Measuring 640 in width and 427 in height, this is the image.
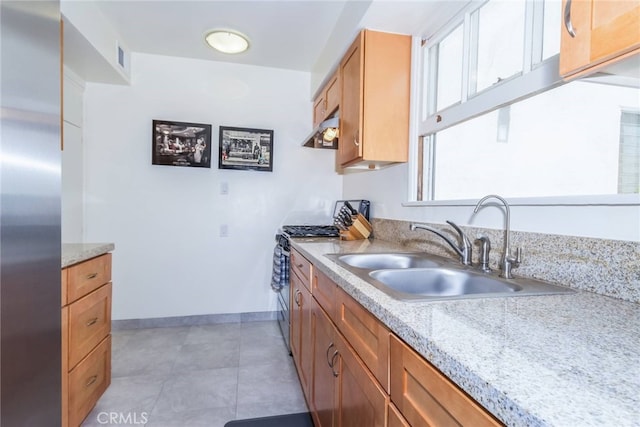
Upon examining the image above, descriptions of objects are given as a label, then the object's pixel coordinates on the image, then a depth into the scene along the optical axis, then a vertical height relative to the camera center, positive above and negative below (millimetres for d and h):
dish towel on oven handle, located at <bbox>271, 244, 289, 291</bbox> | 2471 -552
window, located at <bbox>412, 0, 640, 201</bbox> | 927 +375
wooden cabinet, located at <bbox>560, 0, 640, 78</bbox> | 570 +376
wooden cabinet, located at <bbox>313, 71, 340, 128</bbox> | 2242 +892
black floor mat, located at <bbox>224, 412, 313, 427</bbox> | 1524 -1133
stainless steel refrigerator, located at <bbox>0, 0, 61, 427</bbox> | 493 -18
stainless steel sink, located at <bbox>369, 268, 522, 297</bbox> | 1106 -281
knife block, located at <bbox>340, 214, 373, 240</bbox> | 2125 -174
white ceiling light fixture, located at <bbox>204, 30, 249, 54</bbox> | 2271 +1295
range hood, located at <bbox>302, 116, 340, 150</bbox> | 2131 +551
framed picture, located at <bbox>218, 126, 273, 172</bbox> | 2752 +524
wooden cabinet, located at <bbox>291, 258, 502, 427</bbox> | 505 -414
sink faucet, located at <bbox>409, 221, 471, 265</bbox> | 1234 -157
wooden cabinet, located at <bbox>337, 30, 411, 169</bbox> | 1772 +683
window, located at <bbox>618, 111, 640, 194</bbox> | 846 +174
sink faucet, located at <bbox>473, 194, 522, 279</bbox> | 1023 -163
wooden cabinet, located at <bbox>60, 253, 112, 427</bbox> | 1294 -666
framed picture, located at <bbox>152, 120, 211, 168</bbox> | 2619 +528
